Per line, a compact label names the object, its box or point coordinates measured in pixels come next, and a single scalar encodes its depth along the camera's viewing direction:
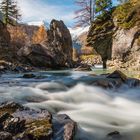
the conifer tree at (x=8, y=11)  34.97
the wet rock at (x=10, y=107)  4.60
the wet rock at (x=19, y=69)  15.88
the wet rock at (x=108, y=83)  8.39
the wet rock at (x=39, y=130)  3.78
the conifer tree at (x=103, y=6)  21.83
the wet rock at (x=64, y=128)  3.93
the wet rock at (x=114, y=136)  4.20
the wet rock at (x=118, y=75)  9.28
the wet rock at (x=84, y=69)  17.42
